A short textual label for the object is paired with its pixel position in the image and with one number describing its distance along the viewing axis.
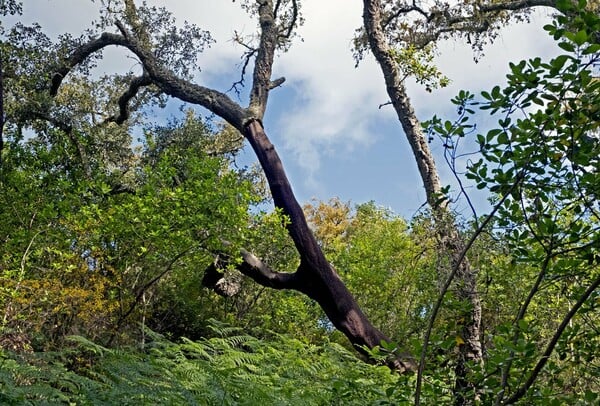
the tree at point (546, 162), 2.03
